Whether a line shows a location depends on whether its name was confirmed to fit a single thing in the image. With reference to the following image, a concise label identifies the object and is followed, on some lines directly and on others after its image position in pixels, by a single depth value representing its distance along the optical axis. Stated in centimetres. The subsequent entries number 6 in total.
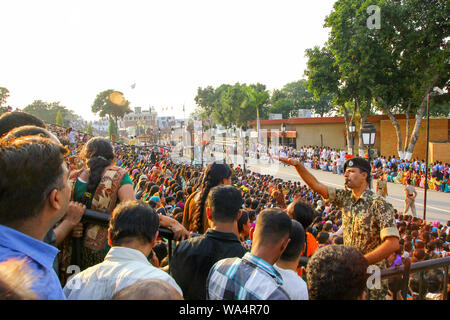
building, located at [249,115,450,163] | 2709
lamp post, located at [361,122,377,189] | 1313
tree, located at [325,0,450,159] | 2397
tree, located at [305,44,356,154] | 2803
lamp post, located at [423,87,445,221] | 2429
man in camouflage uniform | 274
